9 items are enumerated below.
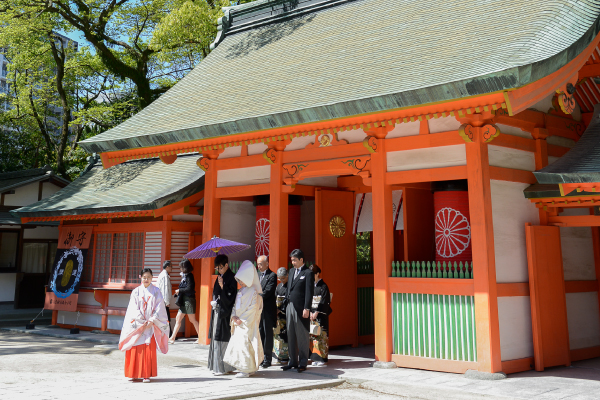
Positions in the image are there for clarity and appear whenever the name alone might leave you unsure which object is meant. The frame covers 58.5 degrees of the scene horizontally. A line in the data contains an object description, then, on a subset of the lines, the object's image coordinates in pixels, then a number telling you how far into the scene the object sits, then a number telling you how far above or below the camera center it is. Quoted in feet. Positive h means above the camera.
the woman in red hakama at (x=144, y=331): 23.16 -2.05
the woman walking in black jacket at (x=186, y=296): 36.39 -0.87
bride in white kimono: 24.35 -2.05
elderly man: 27.50 -1.28
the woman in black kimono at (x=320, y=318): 27.68 -1.80
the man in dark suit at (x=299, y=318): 26.50 -1.71
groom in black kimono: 25.10 -1.45
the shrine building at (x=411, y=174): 24.30 +6.11
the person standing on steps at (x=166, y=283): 35.35 +0.00
